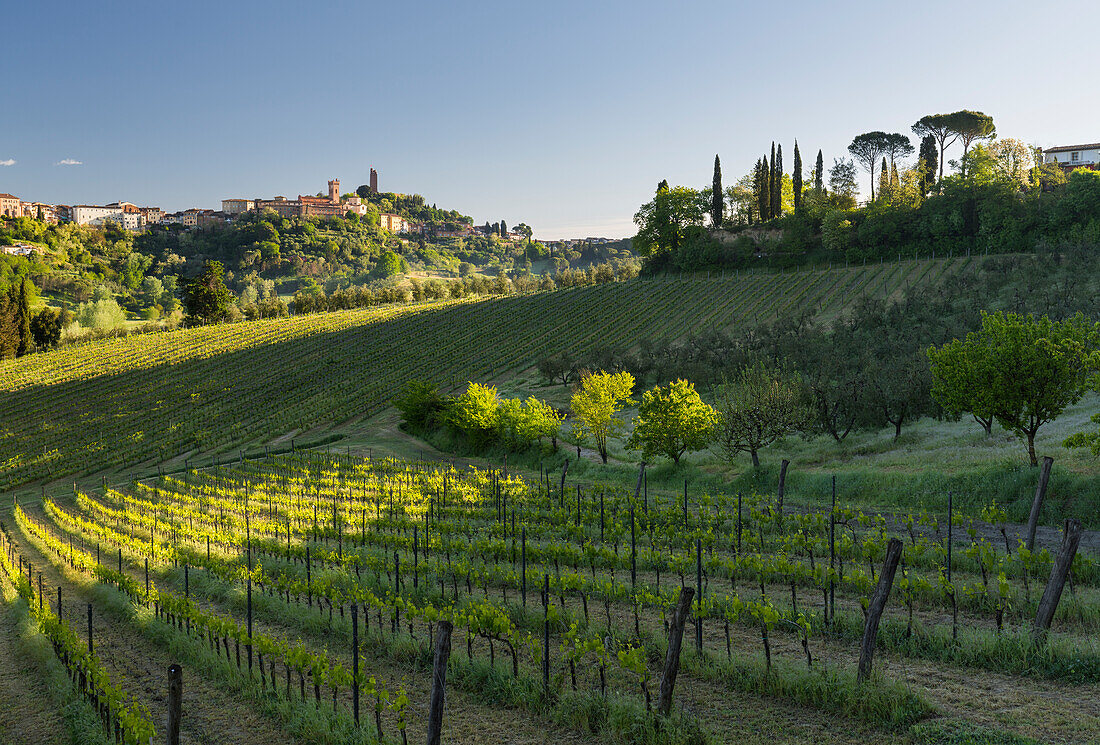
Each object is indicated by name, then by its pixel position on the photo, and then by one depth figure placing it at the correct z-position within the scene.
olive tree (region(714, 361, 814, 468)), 27.67
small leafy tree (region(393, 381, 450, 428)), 48.72
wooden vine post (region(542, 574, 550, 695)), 9.62
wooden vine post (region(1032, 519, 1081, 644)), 10.17
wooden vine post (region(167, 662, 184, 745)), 7.32
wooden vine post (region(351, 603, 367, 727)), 8.96
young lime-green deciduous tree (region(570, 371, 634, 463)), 35.69
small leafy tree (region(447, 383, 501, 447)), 40.56
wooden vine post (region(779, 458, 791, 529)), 21.26
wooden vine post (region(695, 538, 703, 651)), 10.68
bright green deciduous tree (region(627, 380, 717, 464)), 29.31
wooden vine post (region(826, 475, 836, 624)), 11.38
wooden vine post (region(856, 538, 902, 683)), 9.27
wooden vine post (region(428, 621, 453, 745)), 7.76
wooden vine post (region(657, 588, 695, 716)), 8.62
